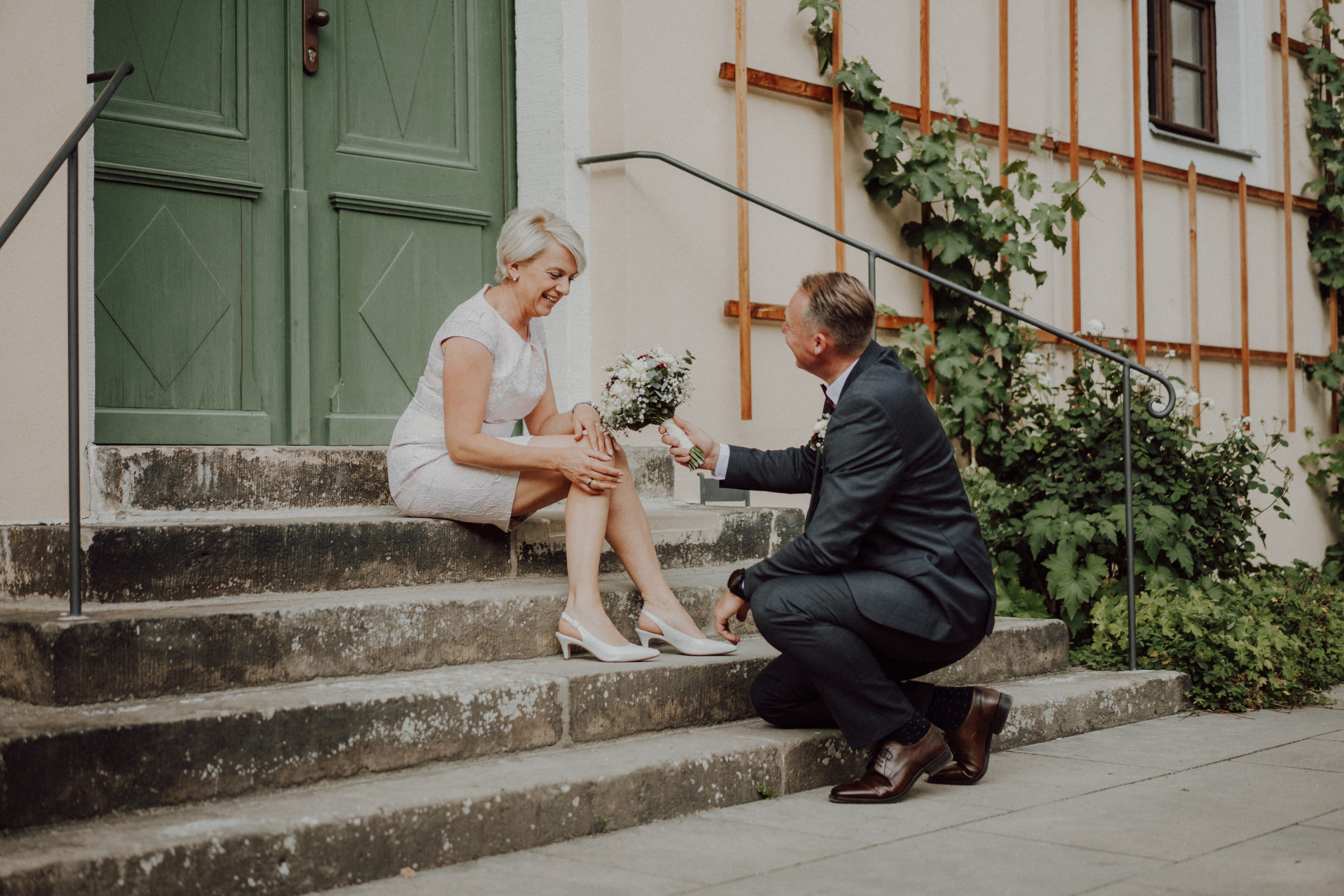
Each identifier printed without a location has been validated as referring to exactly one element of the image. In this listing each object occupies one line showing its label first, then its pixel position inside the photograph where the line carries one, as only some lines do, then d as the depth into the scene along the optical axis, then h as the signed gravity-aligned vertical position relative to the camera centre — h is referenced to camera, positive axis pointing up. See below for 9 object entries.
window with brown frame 7.94 +2.49
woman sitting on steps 3.57 +0.08
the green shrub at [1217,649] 4.71 -0.65
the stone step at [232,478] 3.71 +0.02
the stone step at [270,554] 3.27 -0.19
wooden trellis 5.50 +1.68
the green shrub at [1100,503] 5.31 -0.12
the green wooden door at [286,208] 4.32 +0.99
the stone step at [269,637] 2.82 -0.36
